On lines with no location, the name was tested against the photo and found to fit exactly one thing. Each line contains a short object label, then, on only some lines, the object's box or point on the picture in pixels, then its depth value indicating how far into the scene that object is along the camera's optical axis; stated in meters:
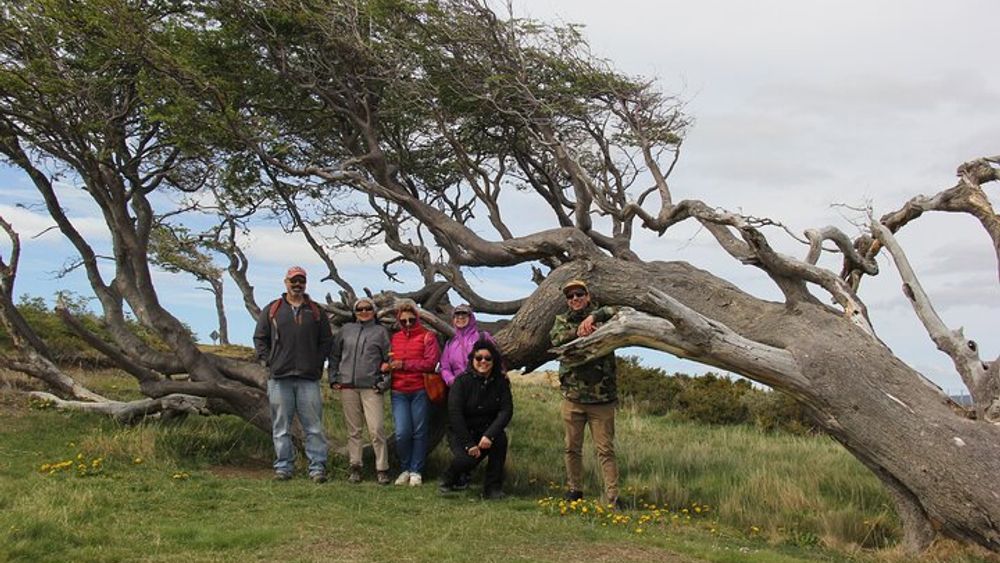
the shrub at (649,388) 18.36
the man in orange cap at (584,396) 8.68
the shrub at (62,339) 19.27
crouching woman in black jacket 8.85
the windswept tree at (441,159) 8.45
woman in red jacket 9.77
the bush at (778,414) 15.96
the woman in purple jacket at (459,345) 9.54
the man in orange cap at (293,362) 9.60
